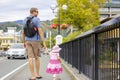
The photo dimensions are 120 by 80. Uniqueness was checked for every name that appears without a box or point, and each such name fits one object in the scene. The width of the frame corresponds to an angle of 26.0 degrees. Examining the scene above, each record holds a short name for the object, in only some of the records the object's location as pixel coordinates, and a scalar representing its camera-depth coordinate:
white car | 21.64
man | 7.10
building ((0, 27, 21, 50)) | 94.12
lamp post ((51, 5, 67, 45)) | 23.88
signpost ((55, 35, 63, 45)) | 23.81
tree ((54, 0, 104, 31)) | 25.71
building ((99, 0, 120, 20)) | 67.73
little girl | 7.40
